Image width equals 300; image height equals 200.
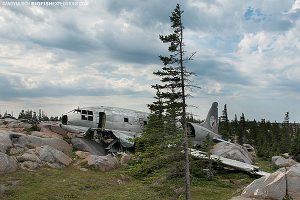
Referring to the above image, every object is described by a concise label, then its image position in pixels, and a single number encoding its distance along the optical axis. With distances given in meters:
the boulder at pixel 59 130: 49.42
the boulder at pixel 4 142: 37.38
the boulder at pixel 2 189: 27.52
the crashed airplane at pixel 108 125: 46.74
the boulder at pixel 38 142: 40.56
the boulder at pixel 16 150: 37.38
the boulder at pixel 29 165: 33.94
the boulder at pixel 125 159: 40.99
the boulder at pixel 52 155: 36.44
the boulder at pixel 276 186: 26.59
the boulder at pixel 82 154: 40.75
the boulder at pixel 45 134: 45.34
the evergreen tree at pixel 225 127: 95.62
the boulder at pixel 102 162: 37.10
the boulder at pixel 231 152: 47.16
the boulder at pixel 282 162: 48.31
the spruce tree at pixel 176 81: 21.09
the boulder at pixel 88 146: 44.34
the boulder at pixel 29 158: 34.95
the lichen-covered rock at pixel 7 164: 31.95
